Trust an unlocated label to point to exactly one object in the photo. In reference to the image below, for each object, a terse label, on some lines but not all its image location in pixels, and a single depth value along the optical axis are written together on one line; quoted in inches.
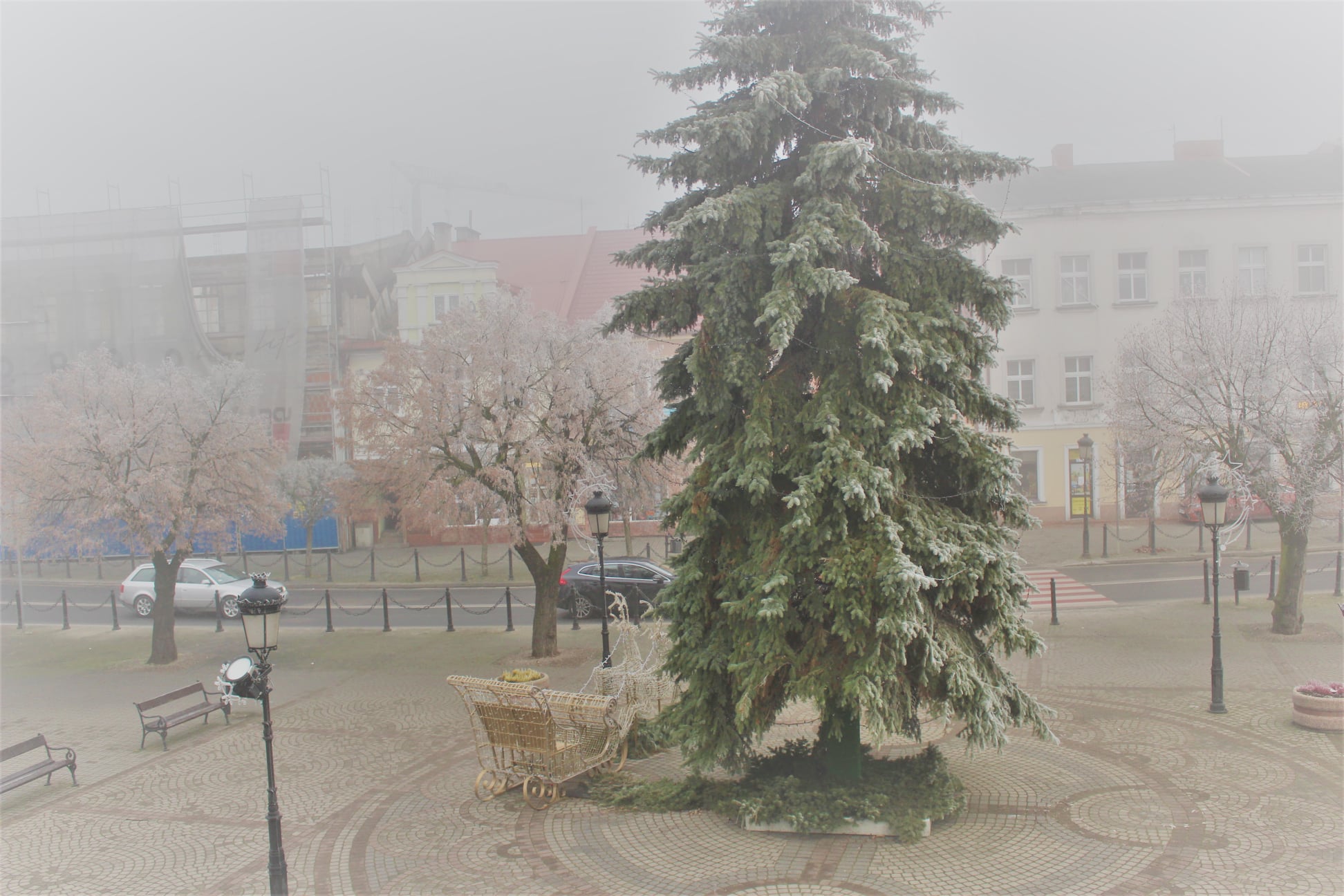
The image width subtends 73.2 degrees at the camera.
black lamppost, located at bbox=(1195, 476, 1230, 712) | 460.8
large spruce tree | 317.4
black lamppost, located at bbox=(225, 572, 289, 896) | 332.2
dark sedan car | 814.5
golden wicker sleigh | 371.6
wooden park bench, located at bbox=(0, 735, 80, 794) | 403.5
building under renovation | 1305.4
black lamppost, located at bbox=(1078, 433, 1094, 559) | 1026.7
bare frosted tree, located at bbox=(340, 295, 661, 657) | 591.2
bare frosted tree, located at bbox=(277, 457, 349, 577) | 1149.1
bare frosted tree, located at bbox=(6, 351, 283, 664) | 632.4
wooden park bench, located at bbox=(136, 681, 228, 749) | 485.7
